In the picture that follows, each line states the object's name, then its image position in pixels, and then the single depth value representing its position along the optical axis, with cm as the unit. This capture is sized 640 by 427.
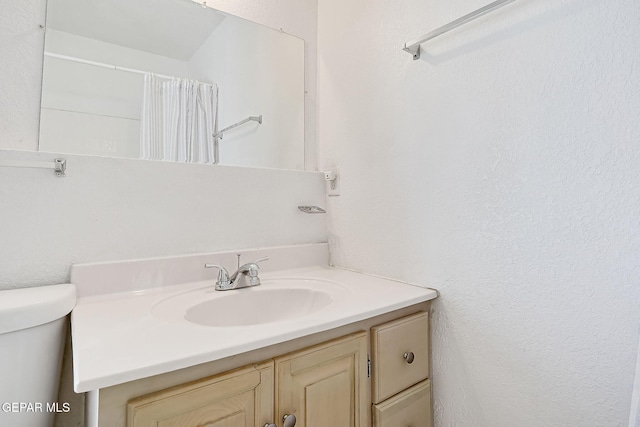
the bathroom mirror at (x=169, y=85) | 96
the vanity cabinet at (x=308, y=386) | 54
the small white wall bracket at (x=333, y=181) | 137
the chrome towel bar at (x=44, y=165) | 83
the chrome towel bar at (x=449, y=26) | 82
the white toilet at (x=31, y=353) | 63
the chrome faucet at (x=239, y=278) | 103
